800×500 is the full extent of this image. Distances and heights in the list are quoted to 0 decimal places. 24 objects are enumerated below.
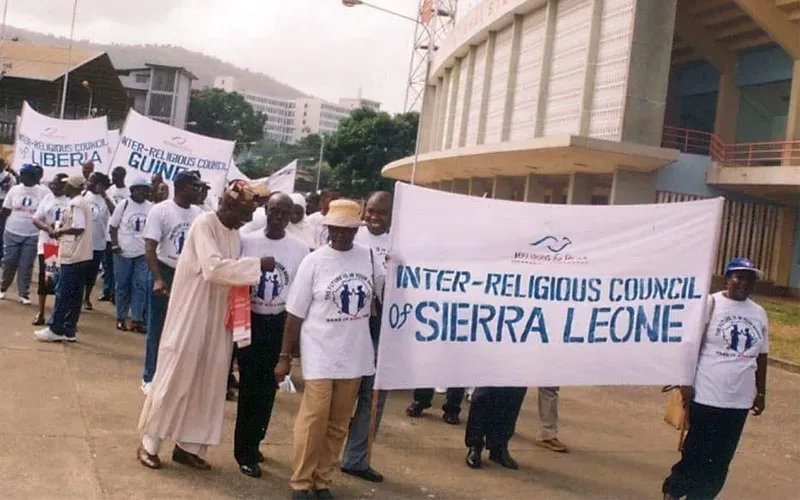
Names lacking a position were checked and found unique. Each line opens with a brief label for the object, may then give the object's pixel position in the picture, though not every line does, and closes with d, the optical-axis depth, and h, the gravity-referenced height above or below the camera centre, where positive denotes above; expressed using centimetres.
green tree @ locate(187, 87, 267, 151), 8919 +1076
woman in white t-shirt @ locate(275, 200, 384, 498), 501 -55
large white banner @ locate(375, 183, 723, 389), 551 -16
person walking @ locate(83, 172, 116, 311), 1047 +4
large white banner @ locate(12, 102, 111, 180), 1312 +94
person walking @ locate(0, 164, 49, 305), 1040 -30
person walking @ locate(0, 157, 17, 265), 1230 +30
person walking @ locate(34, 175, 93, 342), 848 -54
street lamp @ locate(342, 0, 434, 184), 2610 +679
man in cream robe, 523 -71
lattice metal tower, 6129 +1575
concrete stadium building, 2200 +481
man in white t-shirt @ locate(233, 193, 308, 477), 542 -66
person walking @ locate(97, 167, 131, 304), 1156 +21
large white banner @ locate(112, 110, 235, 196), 1136 +88
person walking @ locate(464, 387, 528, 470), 611 -107
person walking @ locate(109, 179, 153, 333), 954 -35
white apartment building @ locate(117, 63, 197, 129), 8400 +1161
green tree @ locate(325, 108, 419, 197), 5206 +566
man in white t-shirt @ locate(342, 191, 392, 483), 556 -115
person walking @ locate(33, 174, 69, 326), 934 -12
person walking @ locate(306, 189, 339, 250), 834 +17
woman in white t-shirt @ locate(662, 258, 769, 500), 532 -56
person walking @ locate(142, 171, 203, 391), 657 -13
